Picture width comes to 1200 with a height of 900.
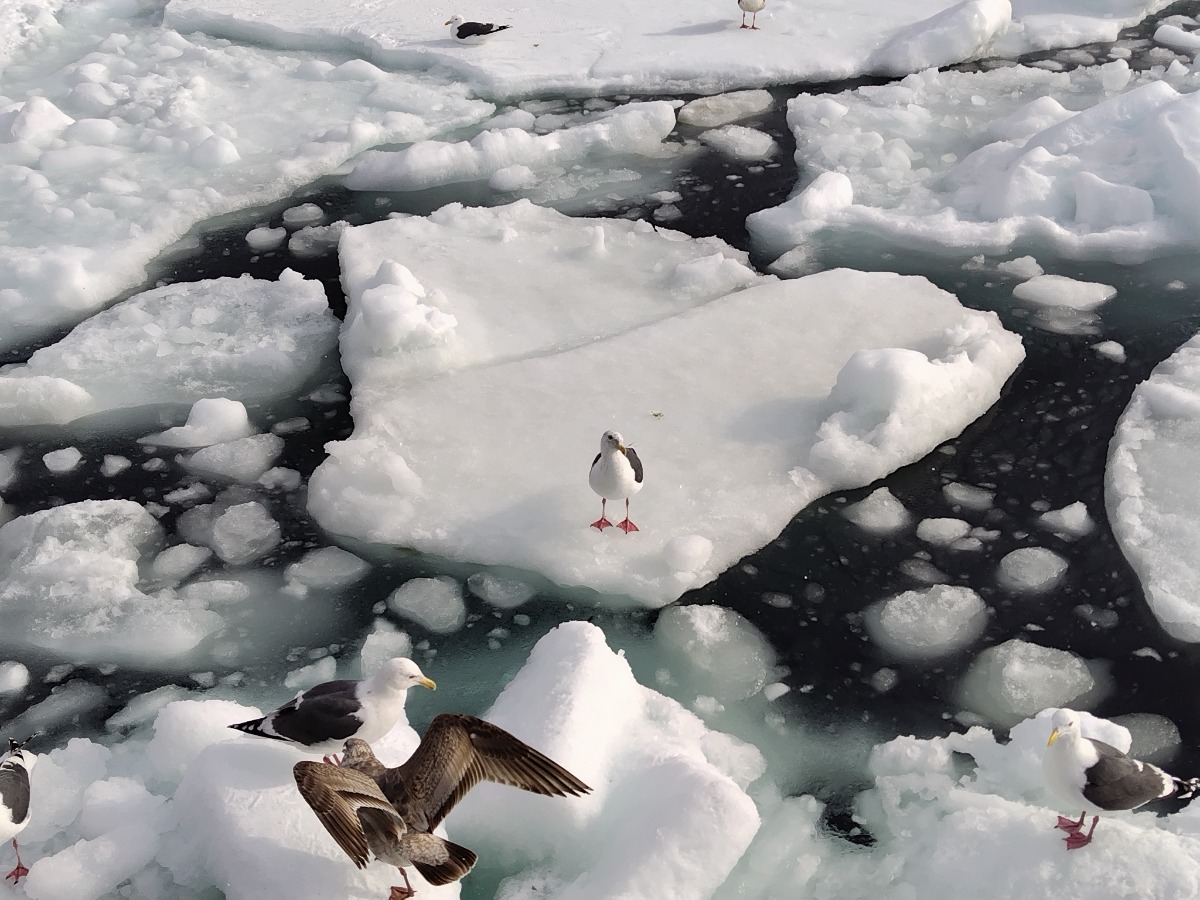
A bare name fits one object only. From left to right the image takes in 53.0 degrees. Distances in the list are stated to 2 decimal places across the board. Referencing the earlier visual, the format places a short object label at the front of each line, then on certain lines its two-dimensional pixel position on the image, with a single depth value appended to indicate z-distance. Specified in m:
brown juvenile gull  3.08
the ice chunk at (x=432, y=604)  4.53
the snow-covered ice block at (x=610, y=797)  3.35
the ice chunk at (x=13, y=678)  4.32
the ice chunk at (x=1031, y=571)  4.62
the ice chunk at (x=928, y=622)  4.37
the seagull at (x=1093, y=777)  3.25
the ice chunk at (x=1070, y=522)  4.86
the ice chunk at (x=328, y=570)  4.75
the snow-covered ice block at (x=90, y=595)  4.46
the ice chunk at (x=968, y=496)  5.02
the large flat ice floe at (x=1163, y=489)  4.50
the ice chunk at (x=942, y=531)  4.84
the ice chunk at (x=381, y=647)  4.33
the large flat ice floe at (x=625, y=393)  4.84
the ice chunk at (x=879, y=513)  4.93
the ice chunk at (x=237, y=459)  5.36
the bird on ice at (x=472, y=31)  9.47
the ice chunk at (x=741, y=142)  7.93
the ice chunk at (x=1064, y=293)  6.32
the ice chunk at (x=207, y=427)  5.54
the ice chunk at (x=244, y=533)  4.90
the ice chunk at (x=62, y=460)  5.45
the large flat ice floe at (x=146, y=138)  6.85
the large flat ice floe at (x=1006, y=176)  6.80
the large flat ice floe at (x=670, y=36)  8.93
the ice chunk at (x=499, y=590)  4.62
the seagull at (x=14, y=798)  3.32
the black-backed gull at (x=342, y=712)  3.47
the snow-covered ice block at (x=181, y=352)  5.79
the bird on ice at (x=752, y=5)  9.35
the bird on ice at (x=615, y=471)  4.57
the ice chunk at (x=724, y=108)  8.35
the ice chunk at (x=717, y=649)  4.24
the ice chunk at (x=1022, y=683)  4.11
